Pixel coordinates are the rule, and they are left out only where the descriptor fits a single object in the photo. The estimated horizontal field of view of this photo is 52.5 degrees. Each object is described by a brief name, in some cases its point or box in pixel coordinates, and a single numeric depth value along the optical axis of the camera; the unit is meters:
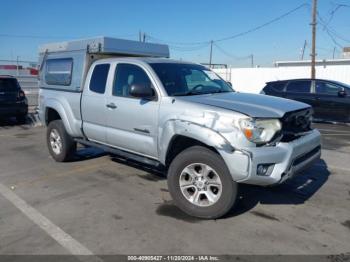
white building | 23.06
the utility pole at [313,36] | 21.92
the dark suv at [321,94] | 11.72
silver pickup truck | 3.95
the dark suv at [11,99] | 12.19
